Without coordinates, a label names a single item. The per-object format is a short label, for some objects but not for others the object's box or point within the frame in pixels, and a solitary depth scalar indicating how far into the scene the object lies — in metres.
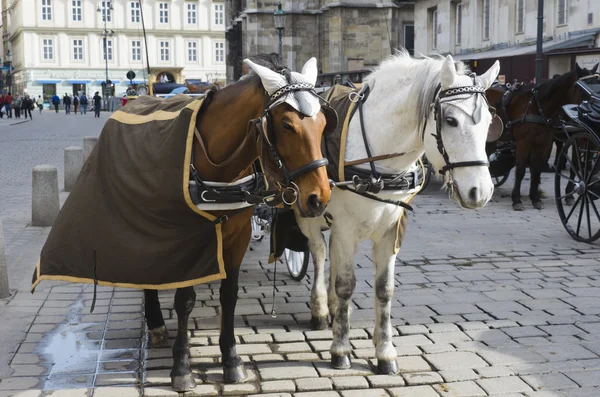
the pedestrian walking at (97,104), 50.40
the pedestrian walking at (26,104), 46.74
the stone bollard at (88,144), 14.33
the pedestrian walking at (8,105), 50.00
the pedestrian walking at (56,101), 59.67
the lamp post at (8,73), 71.21
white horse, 4.39
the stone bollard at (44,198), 10.10
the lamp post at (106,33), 69.39
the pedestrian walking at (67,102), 57.12
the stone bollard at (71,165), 12.88
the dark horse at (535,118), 11.48
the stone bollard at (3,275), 6.73
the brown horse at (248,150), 3.98
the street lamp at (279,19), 28.25
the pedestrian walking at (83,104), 58.03
